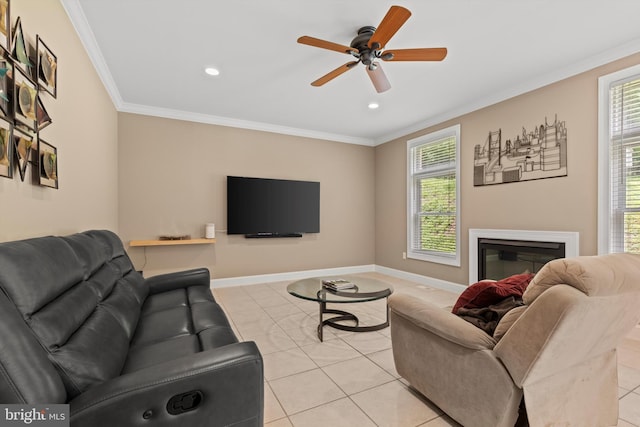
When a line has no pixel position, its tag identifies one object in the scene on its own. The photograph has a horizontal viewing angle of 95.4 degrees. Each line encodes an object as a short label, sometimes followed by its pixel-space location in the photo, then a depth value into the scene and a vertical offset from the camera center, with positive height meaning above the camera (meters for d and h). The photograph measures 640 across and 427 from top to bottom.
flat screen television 4.66 +0.09
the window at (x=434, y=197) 4.43 +0.24
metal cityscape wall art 3.20 +0.67
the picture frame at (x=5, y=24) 1.36 +0.90
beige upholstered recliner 1.15 -0.65
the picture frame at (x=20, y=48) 1.48 +0.86
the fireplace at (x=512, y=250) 3.15 -0.46
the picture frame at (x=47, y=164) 1.73 +0.30
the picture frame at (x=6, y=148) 1.38 +0.31
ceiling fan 2.09 +1.29
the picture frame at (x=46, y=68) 1.72 +0.90
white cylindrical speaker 4.37 -0.28
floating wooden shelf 3.94 -0.41
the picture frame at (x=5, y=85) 1.37 +0.62
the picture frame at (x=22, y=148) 1.51 +0.35
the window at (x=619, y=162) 2.70 +0.47
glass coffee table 2.49 -0.74
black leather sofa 0.85 -0.53
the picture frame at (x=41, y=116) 1.70 +0.58
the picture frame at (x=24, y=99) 1.49 +0.61
